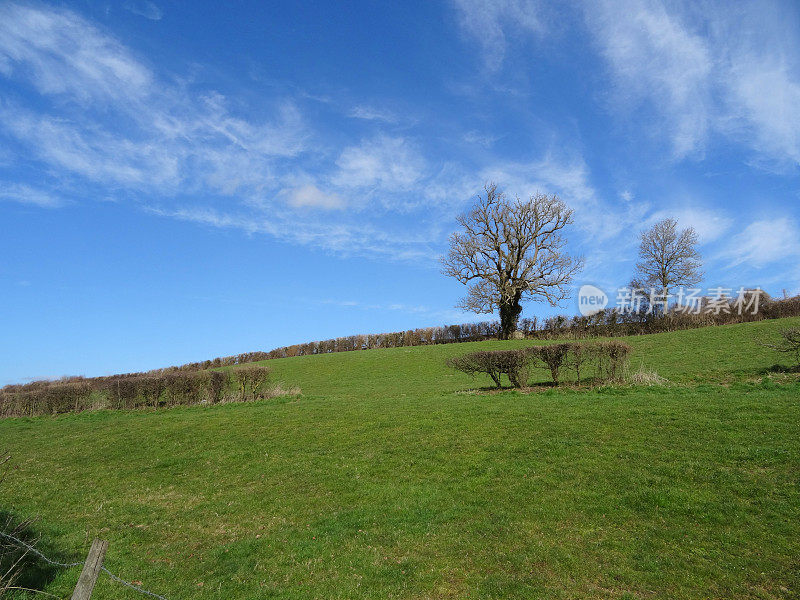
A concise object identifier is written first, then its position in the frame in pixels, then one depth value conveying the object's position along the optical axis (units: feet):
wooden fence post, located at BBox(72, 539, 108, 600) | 15.72
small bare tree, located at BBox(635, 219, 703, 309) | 174.19
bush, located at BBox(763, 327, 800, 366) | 62.13
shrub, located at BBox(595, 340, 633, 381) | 61.46
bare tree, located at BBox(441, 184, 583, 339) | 157.89
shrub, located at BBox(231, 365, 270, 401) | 78.74
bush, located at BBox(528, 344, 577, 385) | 64.39
